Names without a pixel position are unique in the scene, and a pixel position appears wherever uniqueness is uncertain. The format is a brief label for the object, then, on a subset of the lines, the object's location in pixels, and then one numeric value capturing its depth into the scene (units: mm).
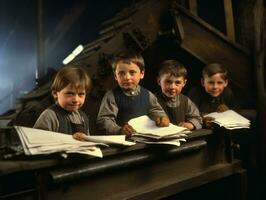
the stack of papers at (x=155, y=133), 2760
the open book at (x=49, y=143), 2131
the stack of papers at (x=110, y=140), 2431
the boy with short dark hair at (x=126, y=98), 3383
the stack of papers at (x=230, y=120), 3402
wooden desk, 2188
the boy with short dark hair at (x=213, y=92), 4195
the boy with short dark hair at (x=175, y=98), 3764
